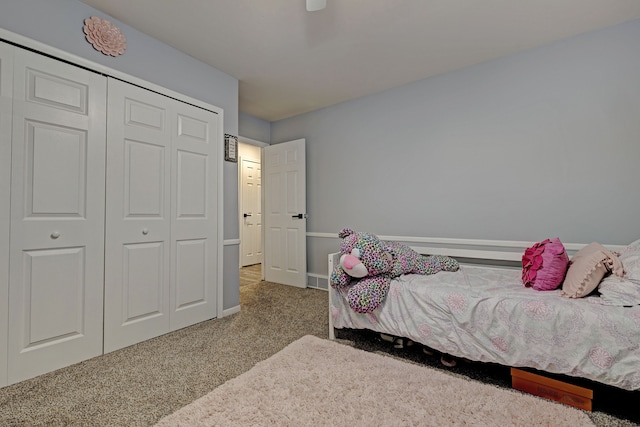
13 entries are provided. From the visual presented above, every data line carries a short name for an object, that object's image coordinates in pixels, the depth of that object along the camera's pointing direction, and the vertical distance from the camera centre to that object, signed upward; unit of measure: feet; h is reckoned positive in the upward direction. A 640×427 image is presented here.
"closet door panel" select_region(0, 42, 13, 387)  5.52 +0.59
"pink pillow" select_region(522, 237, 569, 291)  6.15 -1.03
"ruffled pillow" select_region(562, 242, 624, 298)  5.37 -0.97
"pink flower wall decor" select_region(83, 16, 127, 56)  6.74 +4.31
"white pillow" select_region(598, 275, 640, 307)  4.76 -1.22
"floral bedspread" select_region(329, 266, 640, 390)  4.61 -1.94
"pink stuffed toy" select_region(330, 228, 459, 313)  6.64 -1.16
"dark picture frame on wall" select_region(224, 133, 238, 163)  9.77 +2.40
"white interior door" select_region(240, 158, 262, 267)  18.72 +0.50
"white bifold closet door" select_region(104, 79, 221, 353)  7.10 +0.12
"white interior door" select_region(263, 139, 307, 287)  13.21 +0.27
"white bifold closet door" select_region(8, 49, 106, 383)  5.73 +0.09
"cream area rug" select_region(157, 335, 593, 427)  4.47 -3.01
